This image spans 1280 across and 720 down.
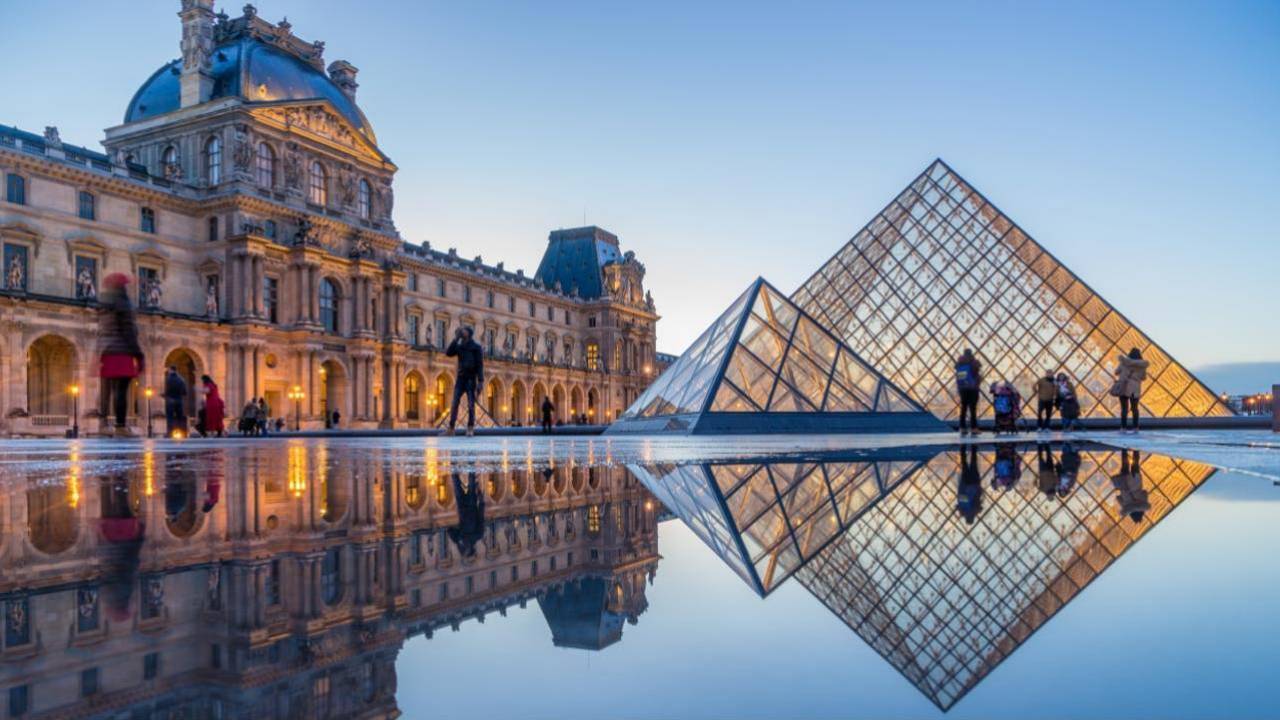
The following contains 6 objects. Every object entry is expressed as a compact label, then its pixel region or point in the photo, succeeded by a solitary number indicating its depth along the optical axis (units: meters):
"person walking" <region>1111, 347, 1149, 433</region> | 14.77
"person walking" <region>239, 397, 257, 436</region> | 24.19
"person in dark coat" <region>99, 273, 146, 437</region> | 9.47
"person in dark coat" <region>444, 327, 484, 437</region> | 13.55
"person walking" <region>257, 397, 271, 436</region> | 27.77
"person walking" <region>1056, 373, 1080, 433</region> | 15.67
